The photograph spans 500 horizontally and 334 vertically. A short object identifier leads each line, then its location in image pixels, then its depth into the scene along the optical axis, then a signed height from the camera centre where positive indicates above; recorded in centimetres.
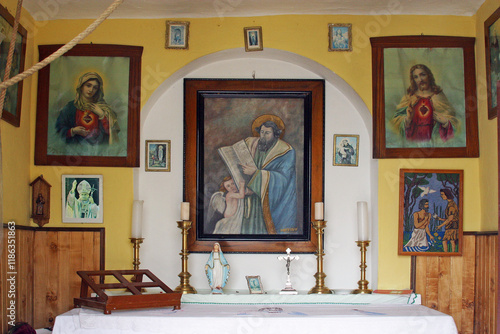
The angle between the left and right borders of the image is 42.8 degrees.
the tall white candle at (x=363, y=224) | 521 -19
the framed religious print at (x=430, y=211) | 516 -9
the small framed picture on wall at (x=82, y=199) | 531 +1
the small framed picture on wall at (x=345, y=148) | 562 +46
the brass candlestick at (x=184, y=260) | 516 -49
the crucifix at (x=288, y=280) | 504 -64
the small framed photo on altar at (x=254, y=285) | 509 -68
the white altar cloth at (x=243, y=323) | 384 -75
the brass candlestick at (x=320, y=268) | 518 -55
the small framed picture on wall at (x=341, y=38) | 542 +138
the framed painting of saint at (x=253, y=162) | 555 +34
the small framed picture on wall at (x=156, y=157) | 562 +38
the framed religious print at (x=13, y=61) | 463 +106
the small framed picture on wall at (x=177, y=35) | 546 +141
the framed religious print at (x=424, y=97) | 524 +86
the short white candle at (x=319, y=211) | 523 -9
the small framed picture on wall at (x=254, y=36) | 545 +140
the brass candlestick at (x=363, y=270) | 516 -57
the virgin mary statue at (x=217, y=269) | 510 -56
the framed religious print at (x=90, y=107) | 534 +79
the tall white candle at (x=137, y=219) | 516 -16
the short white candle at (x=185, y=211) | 523 -9
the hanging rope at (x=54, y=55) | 260 +59
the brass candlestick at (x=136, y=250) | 515 -40
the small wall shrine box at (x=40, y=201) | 525 -1
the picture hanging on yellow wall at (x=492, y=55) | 482 +112
